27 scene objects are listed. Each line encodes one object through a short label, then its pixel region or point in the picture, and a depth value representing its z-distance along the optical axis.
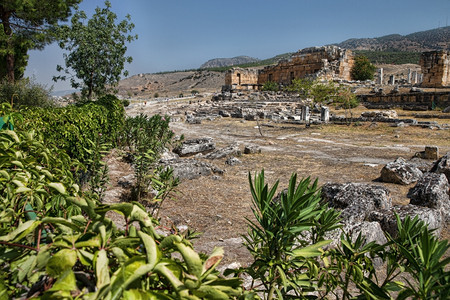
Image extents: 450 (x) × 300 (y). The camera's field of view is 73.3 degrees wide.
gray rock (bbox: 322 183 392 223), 4.46
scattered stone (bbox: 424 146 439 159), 9.64
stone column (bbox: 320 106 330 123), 20.59
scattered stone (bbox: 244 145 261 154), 10.79
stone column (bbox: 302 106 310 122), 21.42
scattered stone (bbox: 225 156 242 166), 9.17
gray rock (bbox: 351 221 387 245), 3.58
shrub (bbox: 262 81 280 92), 35.66
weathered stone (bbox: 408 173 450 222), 5.00
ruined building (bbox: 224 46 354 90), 34.72
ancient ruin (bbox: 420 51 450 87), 28.38
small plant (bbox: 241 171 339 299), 1.19
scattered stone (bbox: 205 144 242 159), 9.88
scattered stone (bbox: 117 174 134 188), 5.82
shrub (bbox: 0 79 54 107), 12.99
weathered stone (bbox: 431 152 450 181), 6.78
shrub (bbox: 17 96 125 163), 3.93
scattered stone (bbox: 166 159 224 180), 7.09
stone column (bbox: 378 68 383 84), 36.53
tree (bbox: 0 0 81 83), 14.23
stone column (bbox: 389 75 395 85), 36.47
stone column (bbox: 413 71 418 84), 38.12
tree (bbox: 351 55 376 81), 36.38
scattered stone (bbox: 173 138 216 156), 10.41
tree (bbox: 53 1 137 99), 15.45
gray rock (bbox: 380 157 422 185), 7.11
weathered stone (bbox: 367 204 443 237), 4.04
